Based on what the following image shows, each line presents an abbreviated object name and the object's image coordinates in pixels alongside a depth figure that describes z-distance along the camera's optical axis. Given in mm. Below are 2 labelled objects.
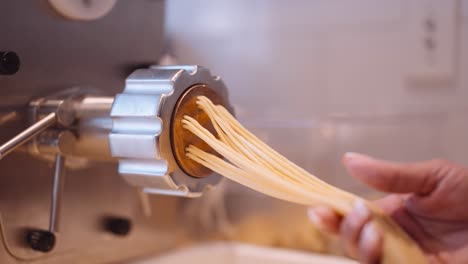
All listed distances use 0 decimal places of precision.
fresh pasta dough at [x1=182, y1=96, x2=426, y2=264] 402
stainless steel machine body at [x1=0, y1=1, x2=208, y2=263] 540
